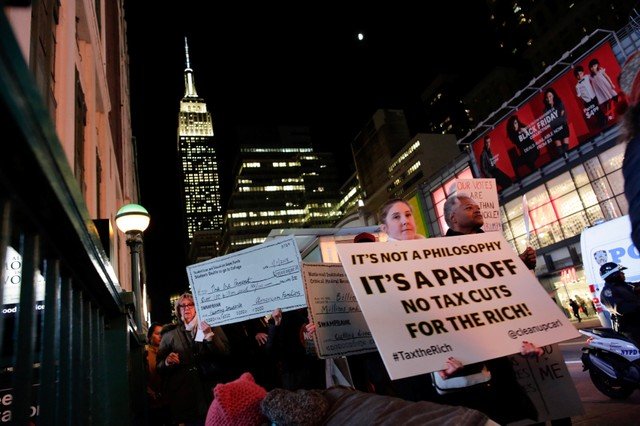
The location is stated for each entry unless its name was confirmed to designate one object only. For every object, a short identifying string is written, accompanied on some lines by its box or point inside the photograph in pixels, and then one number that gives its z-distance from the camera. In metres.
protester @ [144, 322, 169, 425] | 6.31
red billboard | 26.62
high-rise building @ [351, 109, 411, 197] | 101.50
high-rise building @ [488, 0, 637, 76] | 64.38
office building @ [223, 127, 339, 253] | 137.75
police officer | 5.71
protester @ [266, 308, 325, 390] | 4.88
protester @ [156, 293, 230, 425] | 5.42
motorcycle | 6.12
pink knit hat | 1.84
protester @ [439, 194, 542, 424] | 2.92
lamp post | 8.66
